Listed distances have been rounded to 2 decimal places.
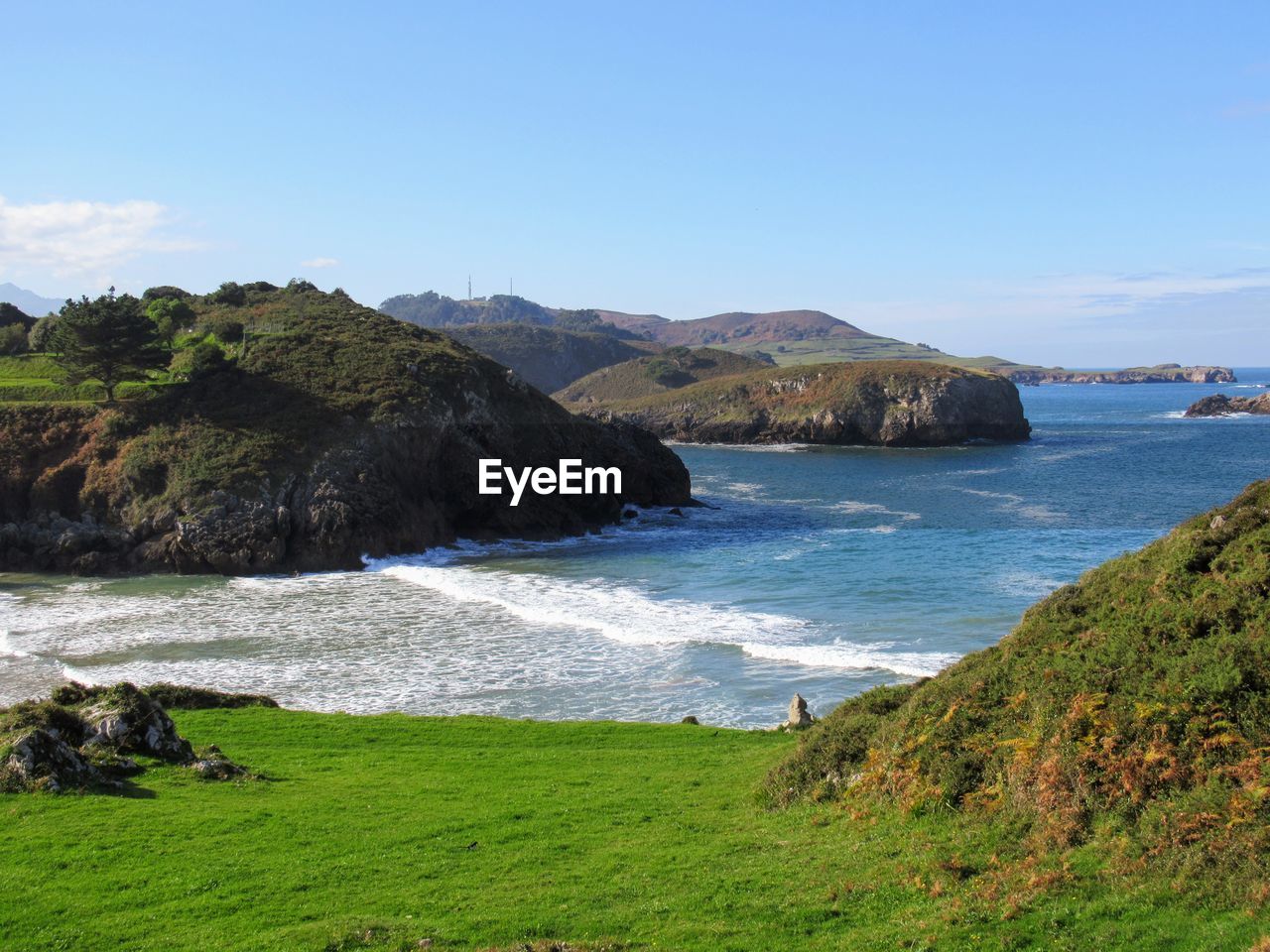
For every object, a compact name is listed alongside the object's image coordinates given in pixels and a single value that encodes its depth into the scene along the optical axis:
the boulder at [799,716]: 22.30
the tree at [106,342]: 54.84
